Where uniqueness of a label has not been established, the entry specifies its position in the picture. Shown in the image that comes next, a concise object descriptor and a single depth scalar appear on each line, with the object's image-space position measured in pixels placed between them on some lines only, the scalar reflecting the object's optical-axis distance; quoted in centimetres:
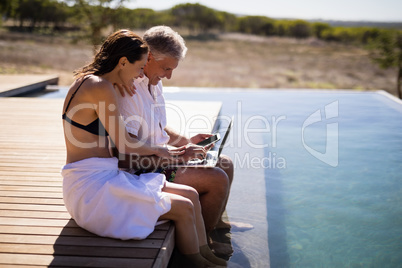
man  242
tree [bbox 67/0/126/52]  1416
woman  198
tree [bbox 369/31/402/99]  1360
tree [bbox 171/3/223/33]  4475
